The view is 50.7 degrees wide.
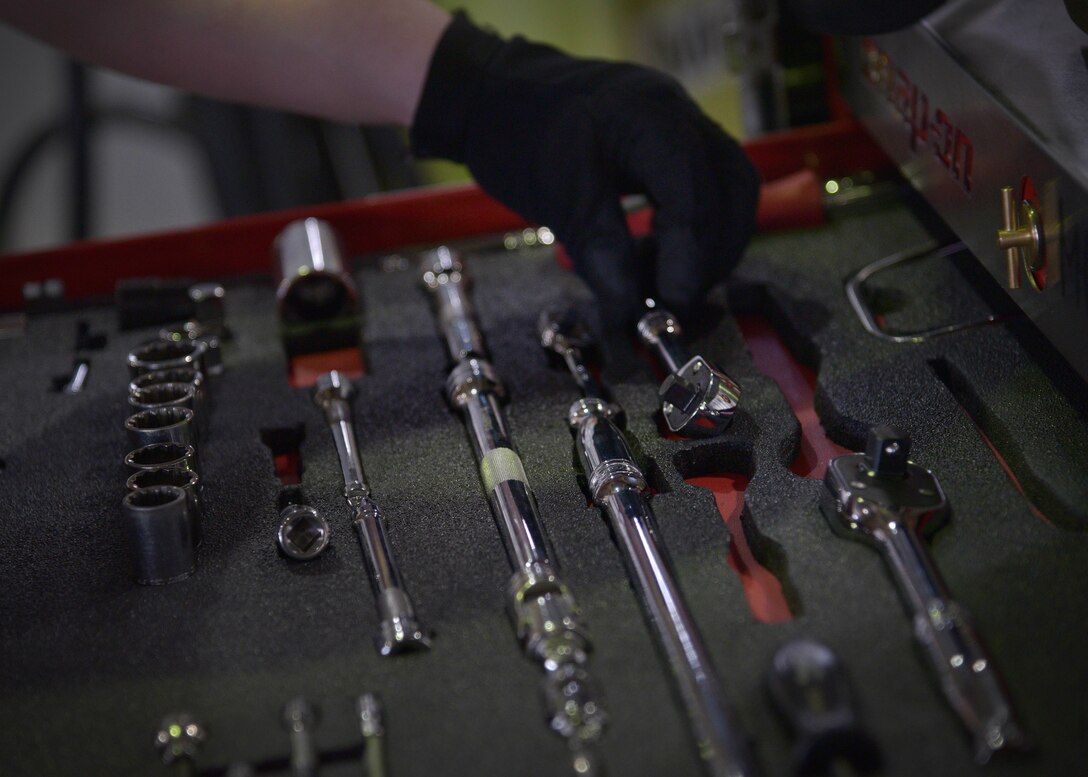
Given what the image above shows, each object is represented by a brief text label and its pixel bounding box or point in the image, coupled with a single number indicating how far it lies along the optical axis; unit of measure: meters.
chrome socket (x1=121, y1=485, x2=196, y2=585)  0.86
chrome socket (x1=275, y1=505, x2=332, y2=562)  0.89
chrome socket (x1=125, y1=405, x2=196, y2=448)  0.99
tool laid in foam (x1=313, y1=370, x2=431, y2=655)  0.79
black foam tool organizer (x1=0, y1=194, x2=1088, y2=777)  0.72
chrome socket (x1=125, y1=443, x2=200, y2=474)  0.95
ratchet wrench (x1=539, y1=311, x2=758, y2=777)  0.68
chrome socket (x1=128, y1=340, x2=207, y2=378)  1.11
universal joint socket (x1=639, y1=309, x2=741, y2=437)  0.97
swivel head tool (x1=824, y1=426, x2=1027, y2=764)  0.68
